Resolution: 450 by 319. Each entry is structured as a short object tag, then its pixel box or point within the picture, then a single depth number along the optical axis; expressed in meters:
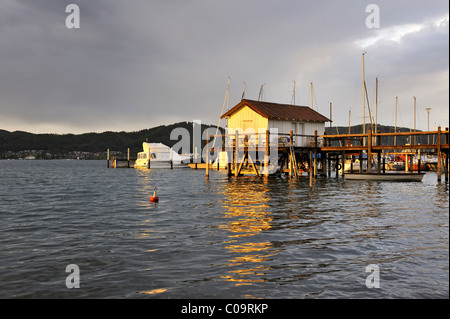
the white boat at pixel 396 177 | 38.38
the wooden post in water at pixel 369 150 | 37.70
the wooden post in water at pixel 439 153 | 35.72
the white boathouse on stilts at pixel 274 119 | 41.50
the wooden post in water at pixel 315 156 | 38.88
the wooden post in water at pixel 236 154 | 41.04
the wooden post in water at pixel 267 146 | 38.69
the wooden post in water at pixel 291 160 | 36.64
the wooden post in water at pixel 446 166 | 37.41
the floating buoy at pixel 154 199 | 23.88
